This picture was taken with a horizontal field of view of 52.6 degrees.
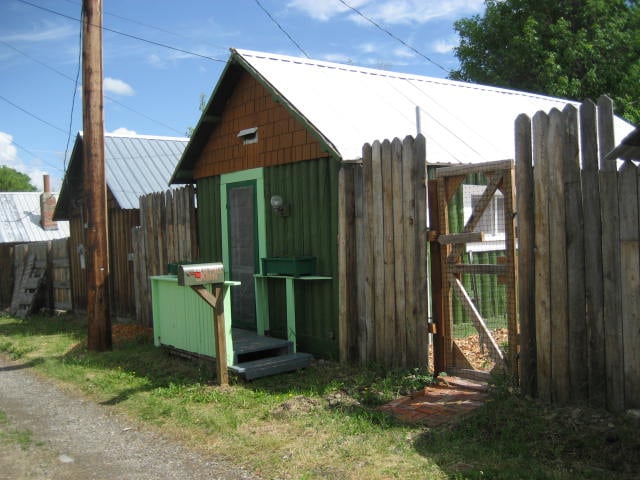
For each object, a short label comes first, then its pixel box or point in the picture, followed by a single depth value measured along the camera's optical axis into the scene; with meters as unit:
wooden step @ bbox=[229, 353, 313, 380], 7.59
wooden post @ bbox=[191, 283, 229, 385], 7.45
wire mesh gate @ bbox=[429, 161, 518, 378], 6.16
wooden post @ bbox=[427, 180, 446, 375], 6.90
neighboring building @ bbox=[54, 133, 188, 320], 13.71
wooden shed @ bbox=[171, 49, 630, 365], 8.21
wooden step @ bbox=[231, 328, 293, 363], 8.12
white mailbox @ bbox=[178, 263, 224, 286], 7.18
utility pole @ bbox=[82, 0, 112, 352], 9.80
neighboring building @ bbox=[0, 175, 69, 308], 27.25
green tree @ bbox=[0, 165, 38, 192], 68.81
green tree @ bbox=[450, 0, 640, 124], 20.36
